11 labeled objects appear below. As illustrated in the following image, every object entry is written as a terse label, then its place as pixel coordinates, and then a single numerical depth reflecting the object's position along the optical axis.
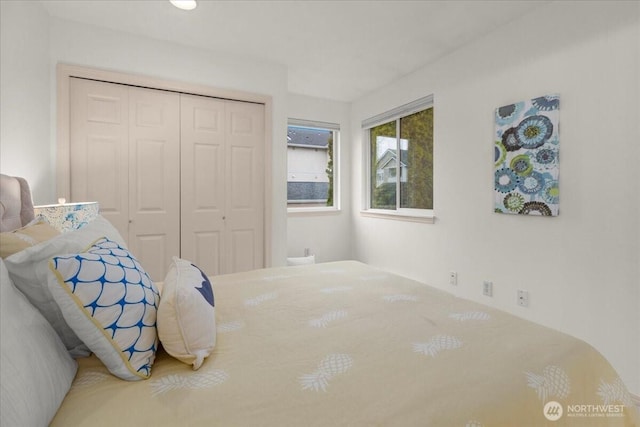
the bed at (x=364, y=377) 0.70
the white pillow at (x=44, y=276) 0.78
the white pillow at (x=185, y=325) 0.87
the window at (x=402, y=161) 3.44
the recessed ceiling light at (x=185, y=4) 2.22
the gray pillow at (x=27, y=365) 0.55
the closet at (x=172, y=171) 2.60
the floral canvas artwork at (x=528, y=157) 2.23
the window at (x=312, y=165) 4.36
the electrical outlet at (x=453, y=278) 3.02
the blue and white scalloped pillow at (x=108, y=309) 0.74
